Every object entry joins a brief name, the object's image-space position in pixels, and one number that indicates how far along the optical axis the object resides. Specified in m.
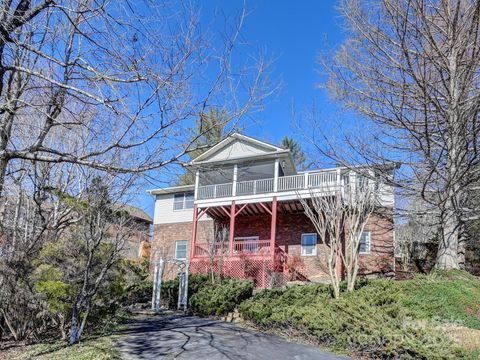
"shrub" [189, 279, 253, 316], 12.92
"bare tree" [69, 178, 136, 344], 8.01
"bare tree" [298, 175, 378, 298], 11.94
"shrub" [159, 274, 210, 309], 15.18
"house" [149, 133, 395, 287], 17.53
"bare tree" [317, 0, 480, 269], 9.07
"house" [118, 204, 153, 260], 23.90
